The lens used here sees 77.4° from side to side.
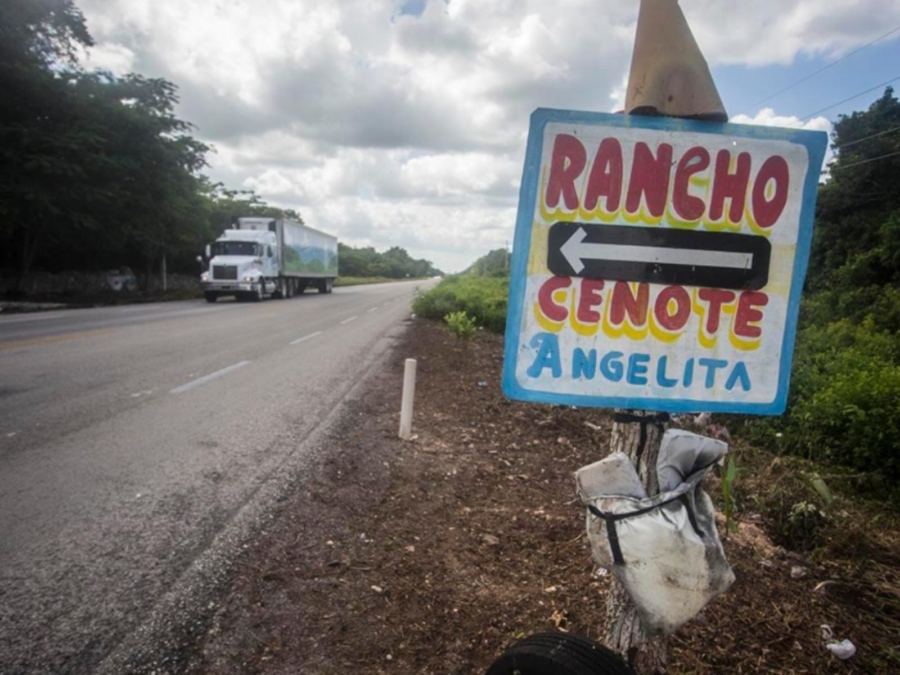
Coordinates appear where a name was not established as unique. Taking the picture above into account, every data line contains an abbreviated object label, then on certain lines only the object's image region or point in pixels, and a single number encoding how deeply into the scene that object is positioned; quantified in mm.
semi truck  24688
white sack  1387
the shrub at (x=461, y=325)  11148
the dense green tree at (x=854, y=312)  5594
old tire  1506
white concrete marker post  5449
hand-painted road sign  1444
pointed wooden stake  1464
